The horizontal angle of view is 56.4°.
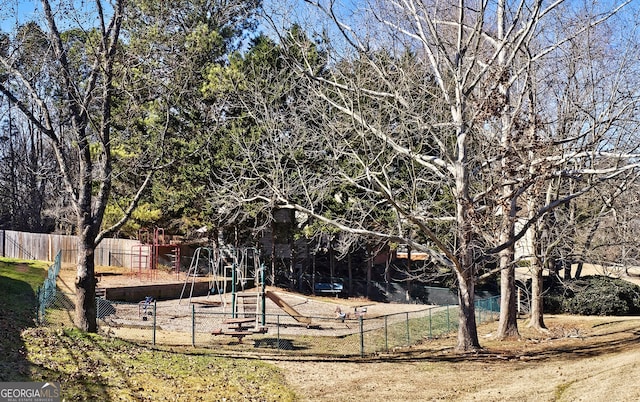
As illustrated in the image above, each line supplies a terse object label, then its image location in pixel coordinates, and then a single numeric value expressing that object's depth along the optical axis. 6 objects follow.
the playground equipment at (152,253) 32.06
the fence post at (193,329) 16.22
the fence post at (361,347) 16.31
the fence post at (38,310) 15.48
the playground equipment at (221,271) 22.61
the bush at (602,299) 27.62
